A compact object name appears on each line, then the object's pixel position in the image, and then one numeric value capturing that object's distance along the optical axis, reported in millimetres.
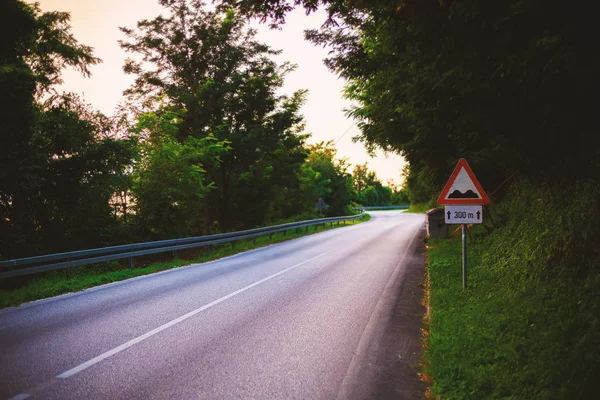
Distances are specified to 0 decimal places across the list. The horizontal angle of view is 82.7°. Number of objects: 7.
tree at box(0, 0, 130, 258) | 9531
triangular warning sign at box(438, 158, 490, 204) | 6027
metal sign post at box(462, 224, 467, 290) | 6209
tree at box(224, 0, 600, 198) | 3666
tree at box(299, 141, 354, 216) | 41397
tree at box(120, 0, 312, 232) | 21516
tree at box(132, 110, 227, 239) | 16359
